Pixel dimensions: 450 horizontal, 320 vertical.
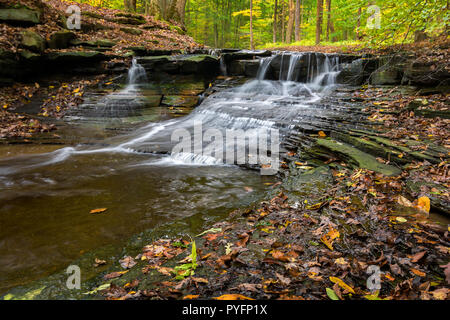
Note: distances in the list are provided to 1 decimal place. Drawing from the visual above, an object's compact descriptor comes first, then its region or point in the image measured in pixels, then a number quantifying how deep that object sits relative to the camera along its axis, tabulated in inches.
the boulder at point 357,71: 372.8
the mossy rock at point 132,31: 551.7
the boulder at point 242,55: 498.9
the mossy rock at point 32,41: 374.3
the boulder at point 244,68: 480.7
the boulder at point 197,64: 450.6
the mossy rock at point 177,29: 660.7
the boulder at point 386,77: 329.4
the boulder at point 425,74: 277.7
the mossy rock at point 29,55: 370.6
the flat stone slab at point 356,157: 165.2
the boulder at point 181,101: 420.5
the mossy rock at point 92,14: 526.9
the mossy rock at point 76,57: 401.1
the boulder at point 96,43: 445.1
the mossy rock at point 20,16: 374.9
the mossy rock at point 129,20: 585.8
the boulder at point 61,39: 411.8
